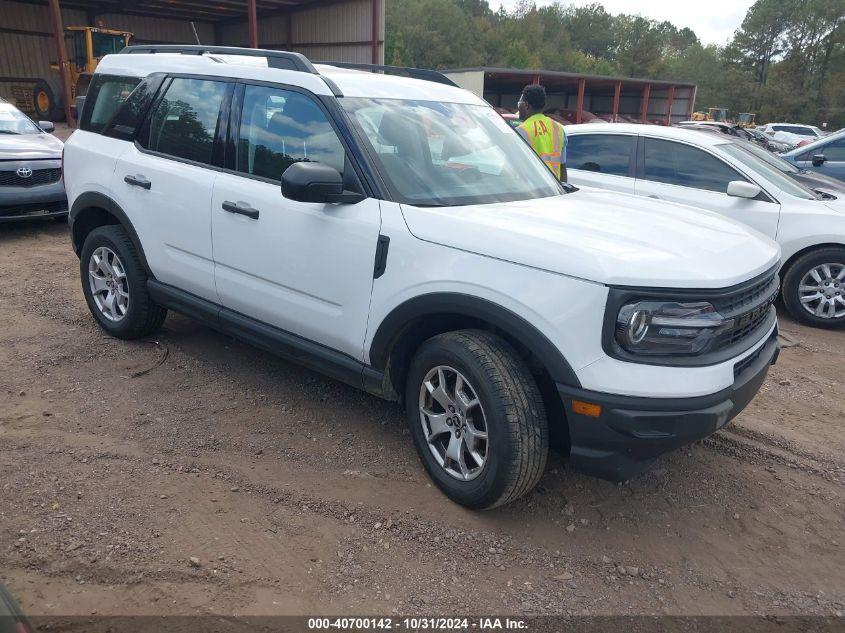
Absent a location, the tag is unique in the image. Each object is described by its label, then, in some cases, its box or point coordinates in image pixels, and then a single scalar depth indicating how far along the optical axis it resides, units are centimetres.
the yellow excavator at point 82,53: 1908
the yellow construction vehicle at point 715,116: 3581
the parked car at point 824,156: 957
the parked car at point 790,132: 3356
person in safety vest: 578
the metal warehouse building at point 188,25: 2303
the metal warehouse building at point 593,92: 2777
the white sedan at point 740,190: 604
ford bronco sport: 260
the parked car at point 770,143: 2594
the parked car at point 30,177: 769
